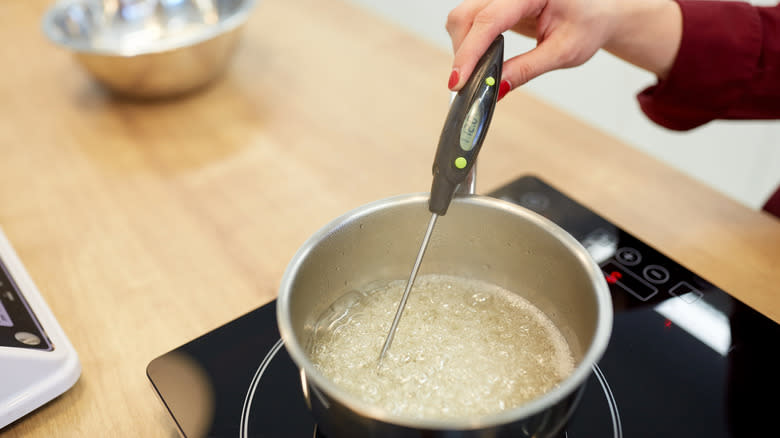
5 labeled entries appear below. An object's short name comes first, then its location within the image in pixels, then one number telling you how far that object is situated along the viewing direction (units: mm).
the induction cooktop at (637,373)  534
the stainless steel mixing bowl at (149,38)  925
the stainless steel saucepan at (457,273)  384
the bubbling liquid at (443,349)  483
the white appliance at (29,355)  543
